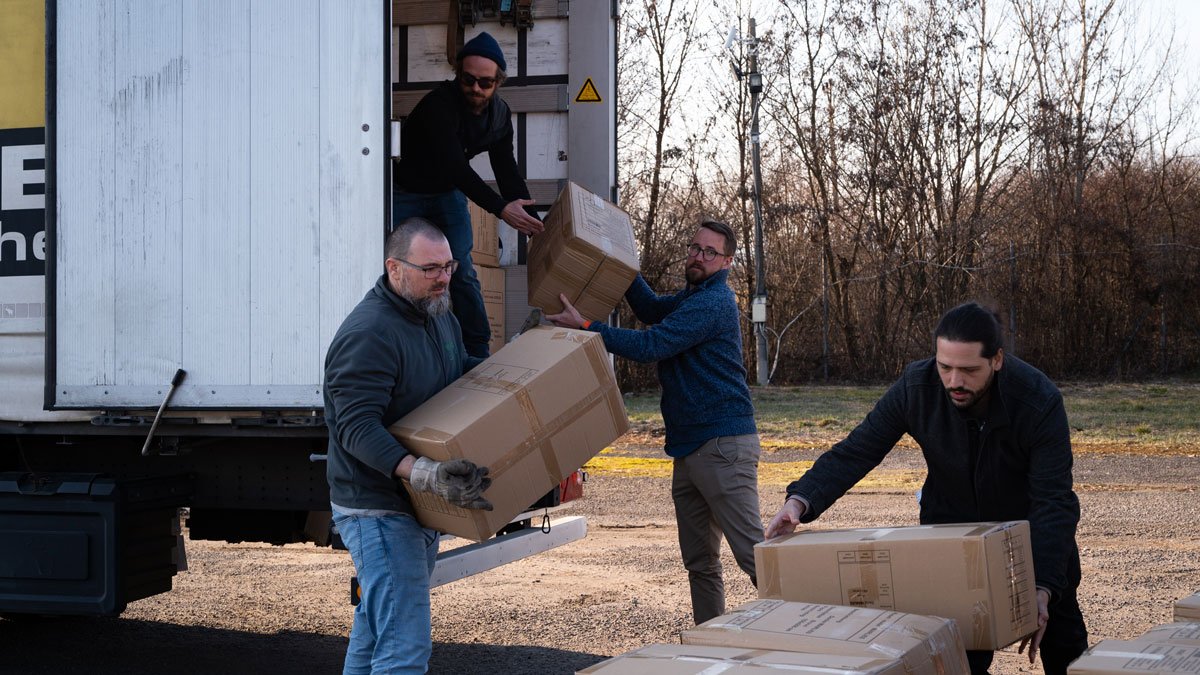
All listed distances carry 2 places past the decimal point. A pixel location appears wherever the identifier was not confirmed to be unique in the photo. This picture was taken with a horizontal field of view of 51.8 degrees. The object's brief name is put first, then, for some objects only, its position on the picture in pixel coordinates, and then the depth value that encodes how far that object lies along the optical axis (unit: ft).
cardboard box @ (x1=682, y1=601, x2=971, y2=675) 8.82
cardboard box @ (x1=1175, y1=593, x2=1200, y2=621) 9.99
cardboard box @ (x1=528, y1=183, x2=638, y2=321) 15.72
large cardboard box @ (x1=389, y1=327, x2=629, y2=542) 11.69
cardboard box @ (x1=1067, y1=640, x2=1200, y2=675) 8.18
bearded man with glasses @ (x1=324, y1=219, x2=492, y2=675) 11.46
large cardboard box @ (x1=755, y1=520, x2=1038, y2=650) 10.16
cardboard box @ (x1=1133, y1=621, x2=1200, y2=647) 8.92
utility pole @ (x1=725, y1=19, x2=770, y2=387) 67.92
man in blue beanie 16.44
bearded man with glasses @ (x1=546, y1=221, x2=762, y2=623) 15.98
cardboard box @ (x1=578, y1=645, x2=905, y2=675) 8.14
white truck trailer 14.16
